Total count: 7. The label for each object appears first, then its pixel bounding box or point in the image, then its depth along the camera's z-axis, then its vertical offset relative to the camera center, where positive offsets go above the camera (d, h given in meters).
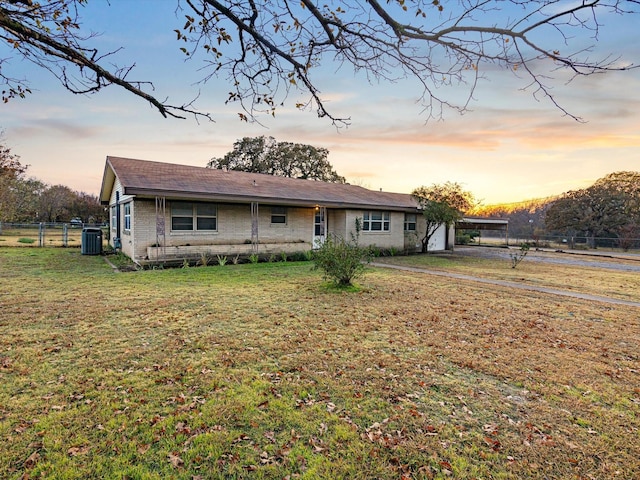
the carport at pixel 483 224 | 25.58 +0.60
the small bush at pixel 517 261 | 14.38 -1.37
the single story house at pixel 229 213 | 13.15 +0.84
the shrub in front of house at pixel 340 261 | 8.76 -0.80
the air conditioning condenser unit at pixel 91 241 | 15.88 -0.54
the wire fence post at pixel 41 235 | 18.98 -0.30
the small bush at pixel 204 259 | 13.23 -1.18
